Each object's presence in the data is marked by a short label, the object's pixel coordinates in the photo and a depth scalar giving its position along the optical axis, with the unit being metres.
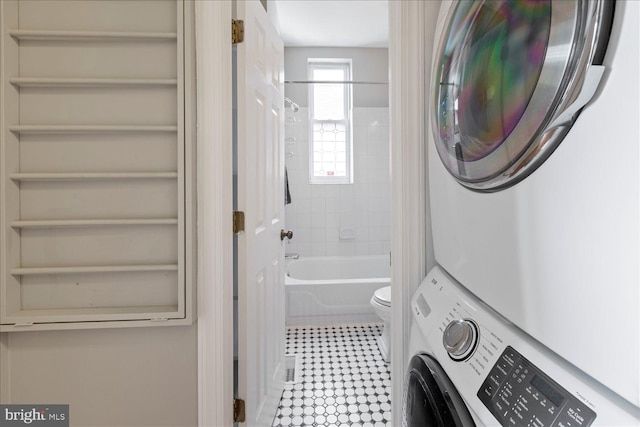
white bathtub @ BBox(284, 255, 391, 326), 2.80
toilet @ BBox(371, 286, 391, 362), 2.26
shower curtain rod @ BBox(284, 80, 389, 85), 3.31
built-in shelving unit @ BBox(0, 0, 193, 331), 1.12
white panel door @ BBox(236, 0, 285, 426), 1.28
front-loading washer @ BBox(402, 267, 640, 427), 0.42
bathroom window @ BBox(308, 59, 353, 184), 3.62
